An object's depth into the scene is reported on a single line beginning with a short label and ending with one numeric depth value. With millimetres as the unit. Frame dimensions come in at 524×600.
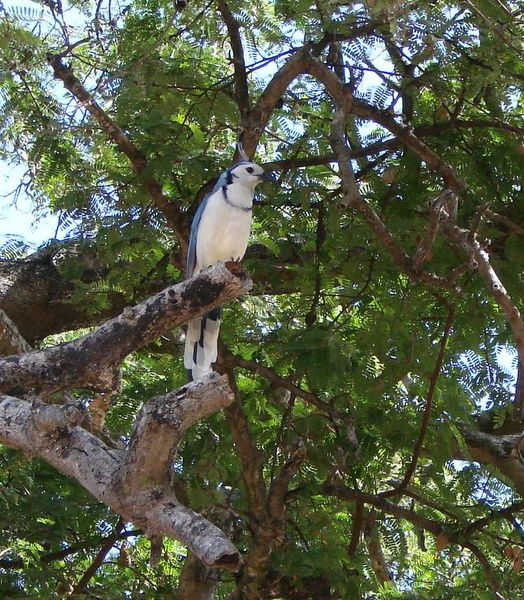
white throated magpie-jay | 11703
